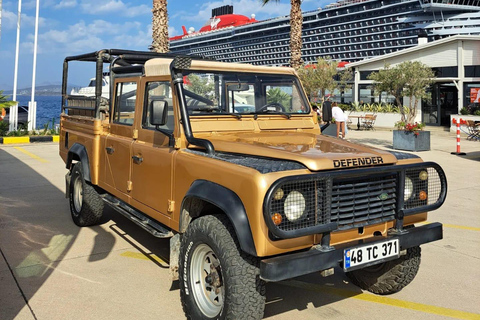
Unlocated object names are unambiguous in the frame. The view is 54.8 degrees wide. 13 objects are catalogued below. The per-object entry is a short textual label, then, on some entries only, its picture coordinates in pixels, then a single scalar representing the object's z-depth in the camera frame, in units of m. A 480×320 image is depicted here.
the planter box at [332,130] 16.46
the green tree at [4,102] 13.65
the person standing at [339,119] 17.39
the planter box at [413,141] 14.99
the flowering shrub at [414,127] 14.99
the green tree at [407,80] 16.02
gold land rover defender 2.98
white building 23.20
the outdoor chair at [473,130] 18.65
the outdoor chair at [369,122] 24.77
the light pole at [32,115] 19.14
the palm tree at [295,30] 20.86
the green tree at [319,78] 28.49
